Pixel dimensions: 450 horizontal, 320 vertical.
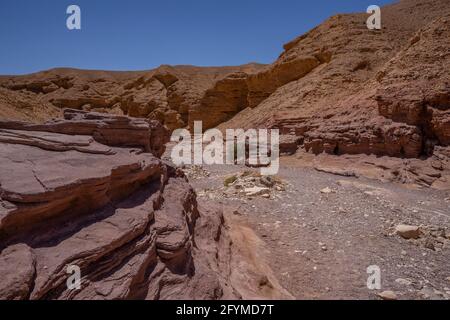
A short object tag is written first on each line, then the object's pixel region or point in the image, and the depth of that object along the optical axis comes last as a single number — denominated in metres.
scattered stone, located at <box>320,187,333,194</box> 10.31
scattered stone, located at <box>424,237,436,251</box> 6.13
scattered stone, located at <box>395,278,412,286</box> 5.00
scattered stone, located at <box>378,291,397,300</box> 4.63
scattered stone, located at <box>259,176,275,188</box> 10.86
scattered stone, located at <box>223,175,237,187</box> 11.38
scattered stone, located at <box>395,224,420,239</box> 6.58
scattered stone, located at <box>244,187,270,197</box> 9.91
